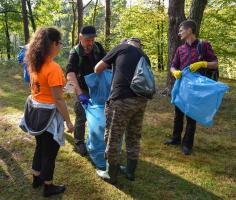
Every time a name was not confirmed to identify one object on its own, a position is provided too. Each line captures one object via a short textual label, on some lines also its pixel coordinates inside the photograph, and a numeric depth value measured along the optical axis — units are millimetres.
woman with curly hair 3176
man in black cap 4234
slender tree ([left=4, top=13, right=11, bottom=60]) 25848
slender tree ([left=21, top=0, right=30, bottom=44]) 15918
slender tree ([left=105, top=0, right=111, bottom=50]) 16438
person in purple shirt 4641
